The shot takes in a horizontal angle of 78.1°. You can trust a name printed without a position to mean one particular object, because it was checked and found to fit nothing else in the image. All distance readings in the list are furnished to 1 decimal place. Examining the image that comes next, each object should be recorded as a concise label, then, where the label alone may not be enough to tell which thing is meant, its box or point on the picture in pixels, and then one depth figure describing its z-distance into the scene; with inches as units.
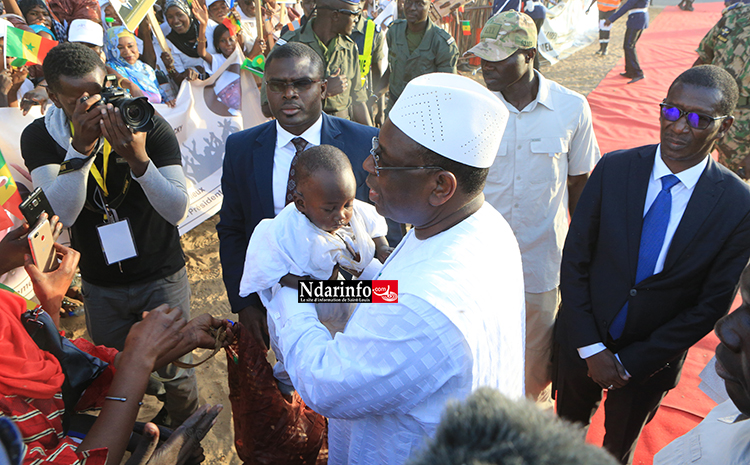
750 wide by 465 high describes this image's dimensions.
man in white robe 47.7
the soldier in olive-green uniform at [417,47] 241.6
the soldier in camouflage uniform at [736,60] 170.9
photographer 90.7
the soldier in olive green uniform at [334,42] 185.8
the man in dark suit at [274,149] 98.9
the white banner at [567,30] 507.8
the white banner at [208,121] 200.7
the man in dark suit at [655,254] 81.4
